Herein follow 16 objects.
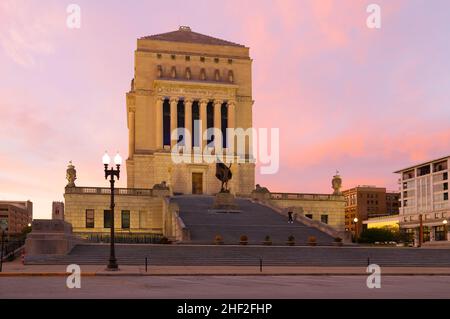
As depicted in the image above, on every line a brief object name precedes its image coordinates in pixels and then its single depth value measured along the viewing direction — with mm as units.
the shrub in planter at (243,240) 48469
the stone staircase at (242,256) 39062
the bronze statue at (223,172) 71875
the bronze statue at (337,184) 86812
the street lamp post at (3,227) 34531
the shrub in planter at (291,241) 49781
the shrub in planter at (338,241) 51719
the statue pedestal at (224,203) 68375
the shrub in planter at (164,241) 53250
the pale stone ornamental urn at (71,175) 77250
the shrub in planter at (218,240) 47688
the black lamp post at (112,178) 31406
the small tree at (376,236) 84938
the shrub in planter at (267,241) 49062
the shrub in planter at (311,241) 49050
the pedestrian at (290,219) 63031
